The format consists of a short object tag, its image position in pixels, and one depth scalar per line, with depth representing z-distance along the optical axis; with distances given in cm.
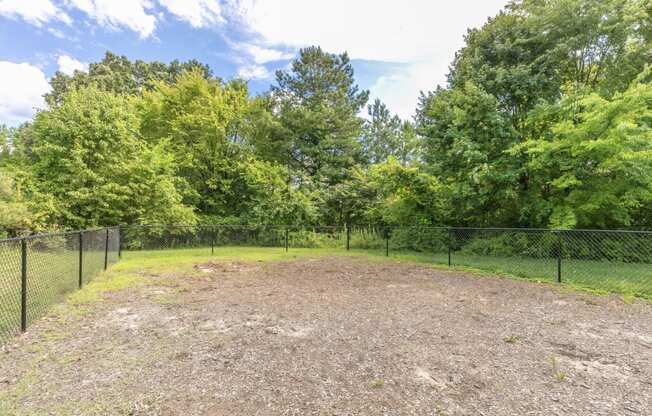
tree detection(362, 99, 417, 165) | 1804
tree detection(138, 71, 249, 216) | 1711
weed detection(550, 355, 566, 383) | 294
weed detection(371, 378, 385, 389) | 276
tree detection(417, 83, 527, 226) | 994
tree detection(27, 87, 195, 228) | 1205
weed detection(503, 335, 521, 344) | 382
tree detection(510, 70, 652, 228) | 768
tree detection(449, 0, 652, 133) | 1005
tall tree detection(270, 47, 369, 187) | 1692
